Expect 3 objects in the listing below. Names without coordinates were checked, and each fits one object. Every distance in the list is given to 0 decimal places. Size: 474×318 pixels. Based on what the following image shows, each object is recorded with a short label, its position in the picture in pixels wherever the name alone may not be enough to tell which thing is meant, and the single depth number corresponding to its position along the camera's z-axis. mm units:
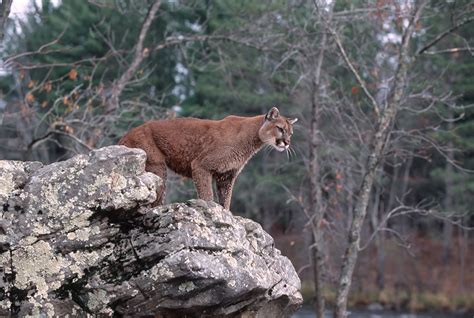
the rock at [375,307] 31953
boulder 6727
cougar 9508
